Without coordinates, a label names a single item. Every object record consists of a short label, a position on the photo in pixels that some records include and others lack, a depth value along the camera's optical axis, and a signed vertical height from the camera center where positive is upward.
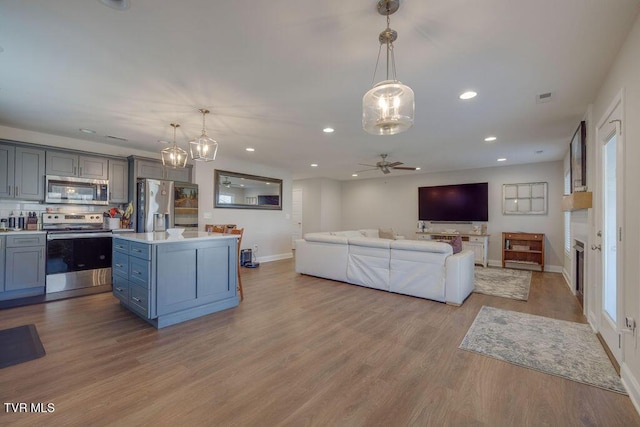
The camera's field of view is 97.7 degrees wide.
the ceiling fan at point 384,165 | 5.51 +1.04
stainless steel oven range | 4.04 -0.57
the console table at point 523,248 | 6.23 -0.69
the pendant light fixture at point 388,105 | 1.88 +0.79
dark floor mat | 2.32 -1.20
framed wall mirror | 6.36 +0.63
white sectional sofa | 3.85 -0.75
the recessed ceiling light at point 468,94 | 2.91 +1.31
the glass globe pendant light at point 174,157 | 3.75 +0.80
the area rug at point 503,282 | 4.41 -1.18
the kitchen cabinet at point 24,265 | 3.69 -0.68
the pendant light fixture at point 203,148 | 3.44 +0.84
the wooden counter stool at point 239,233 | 3.85 -0.24
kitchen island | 2.93 -0.68
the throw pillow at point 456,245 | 4.14 -0.41
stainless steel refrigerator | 4.96 +0.20
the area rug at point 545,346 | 2.19 -1.20
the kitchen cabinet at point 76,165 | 4.30 +0.81
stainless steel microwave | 4.31 +0.40
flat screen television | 7.13 +0.41
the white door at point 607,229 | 2.39 -0.09
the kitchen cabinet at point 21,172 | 3.92 +0.61
